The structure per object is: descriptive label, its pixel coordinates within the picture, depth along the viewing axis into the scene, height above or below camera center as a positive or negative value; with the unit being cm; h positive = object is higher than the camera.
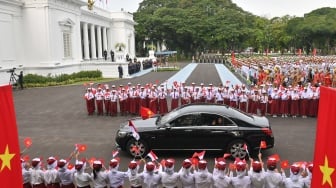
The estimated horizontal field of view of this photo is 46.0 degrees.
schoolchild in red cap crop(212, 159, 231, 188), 732 -258
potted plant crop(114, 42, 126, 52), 5179 -116
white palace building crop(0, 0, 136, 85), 3067 -13
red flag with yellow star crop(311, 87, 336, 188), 328 -90
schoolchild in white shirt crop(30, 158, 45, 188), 770 -266
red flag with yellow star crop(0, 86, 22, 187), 381 -104
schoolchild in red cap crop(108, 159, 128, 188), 744 -258
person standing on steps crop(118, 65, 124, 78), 3641 -305
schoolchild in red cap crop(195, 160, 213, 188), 739 -258
